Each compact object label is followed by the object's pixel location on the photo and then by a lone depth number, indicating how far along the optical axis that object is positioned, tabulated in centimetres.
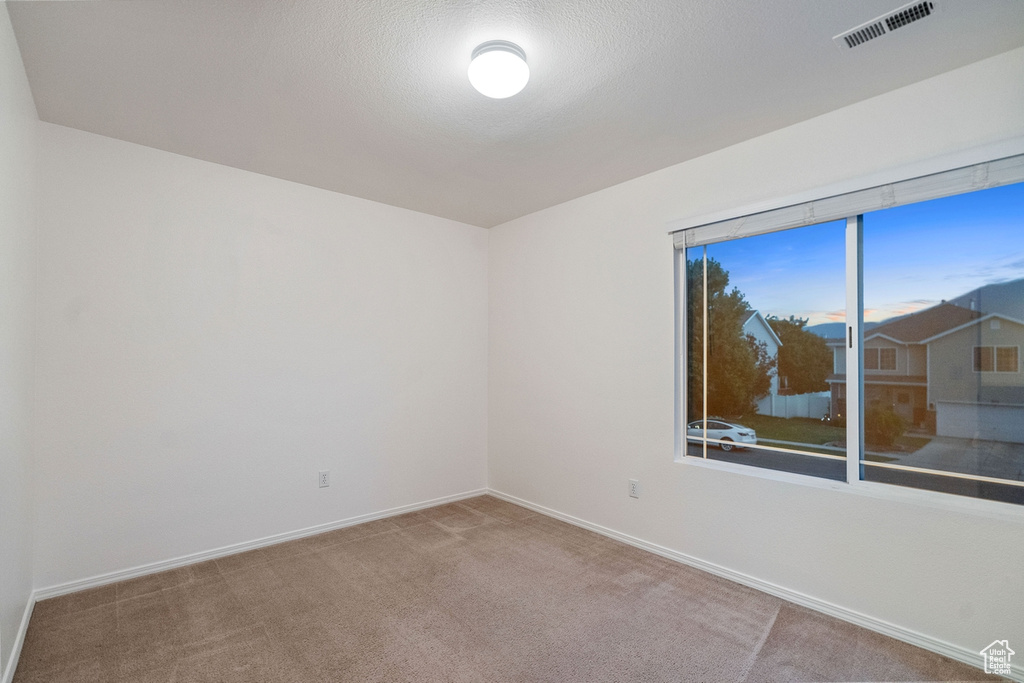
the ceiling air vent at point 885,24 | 177
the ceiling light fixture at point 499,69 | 199
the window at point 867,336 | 215
